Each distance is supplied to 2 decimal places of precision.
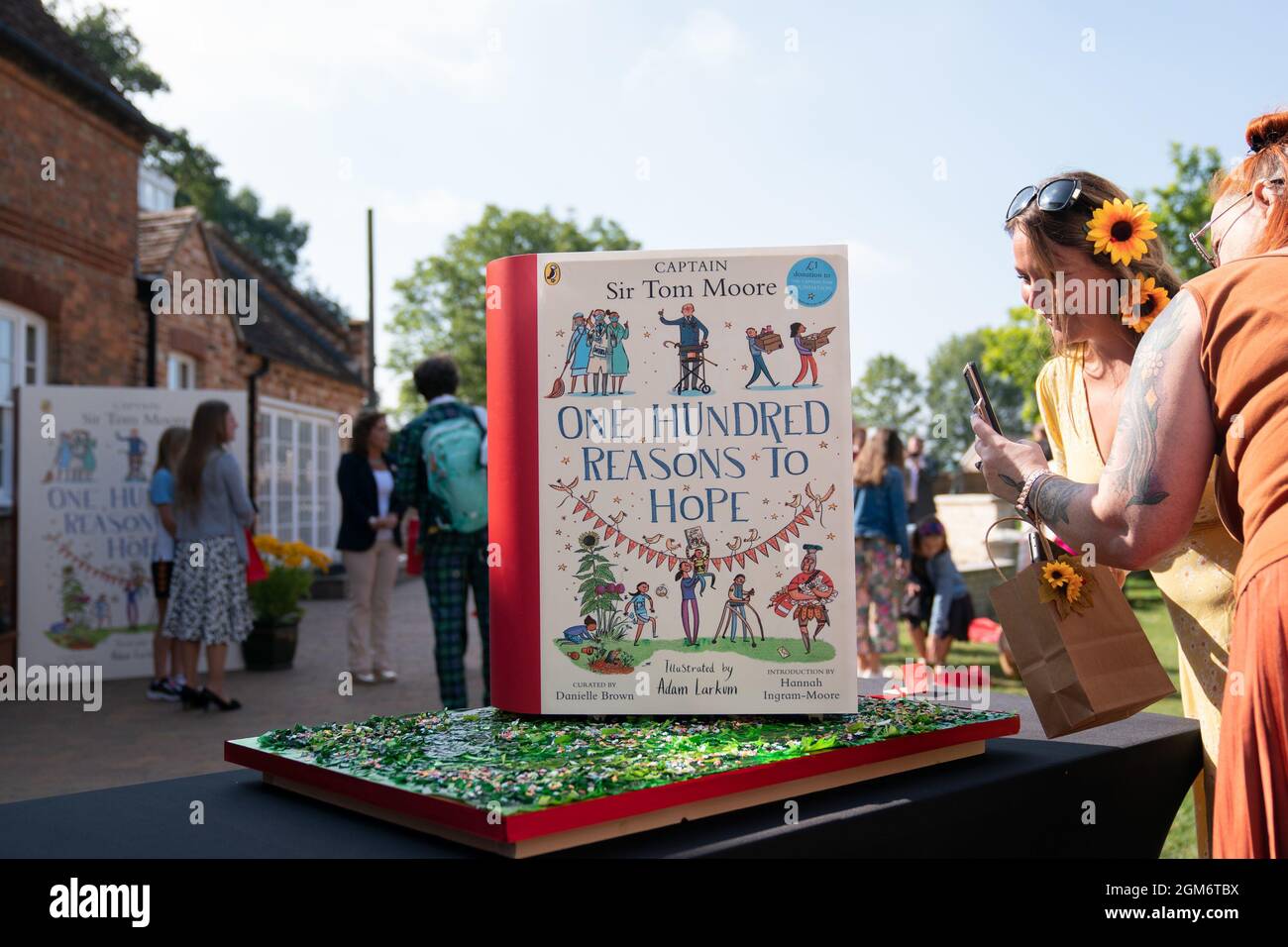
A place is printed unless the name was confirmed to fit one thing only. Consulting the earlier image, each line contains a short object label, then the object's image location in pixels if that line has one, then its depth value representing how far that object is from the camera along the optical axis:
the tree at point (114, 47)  30.84
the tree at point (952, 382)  92.81
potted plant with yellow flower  9.30
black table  1.39
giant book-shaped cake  1.84
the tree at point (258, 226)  53.16
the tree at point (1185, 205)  19.55
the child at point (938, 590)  8.17
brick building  10.20
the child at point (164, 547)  7.51
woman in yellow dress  2.02
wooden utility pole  26.15
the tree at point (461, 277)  46.81
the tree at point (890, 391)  93.69
